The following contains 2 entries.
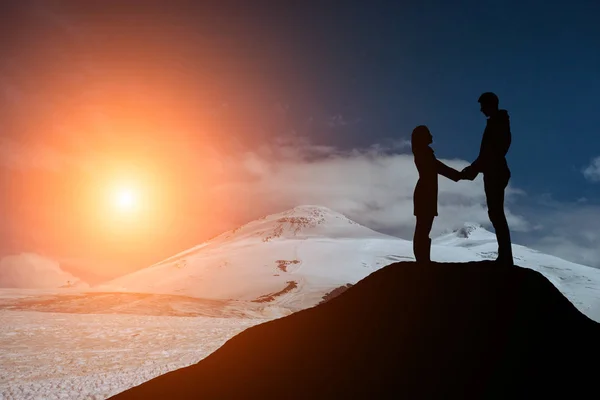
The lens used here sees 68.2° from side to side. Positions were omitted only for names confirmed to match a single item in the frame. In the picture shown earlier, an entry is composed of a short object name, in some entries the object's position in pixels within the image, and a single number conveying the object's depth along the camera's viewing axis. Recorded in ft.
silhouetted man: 21.58
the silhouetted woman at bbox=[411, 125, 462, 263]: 23.36
